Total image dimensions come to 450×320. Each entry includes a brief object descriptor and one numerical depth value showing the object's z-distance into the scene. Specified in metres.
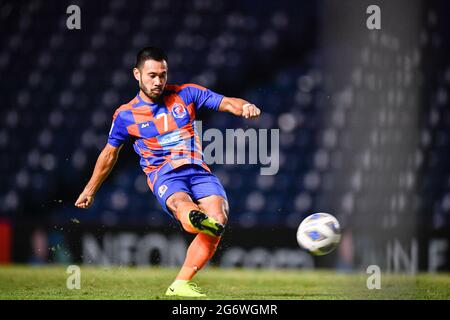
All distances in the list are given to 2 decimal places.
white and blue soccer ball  11.47
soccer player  10.70
